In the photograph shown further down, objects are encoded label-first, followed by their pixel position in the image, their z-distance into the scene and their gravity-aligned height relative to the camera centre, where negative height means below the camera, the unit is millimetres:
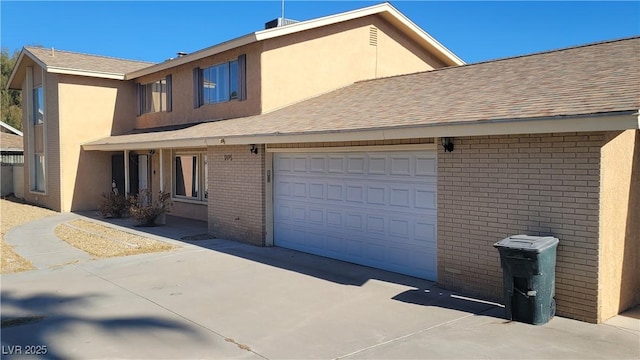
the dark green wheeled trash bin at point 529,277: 6285 -1463
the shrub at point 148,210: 15766 -1536
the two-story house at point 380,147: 6664 +236
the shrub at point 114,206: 18312 -1637
